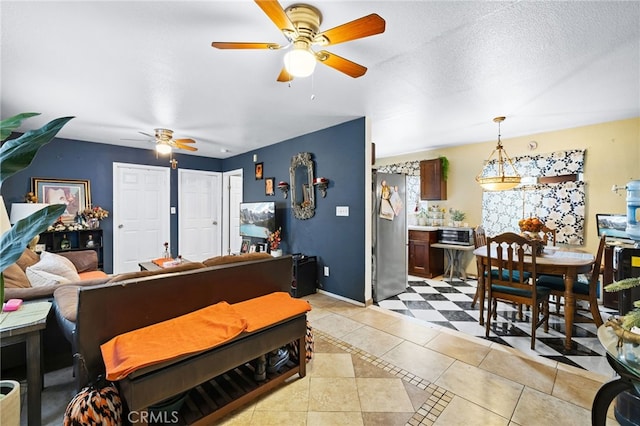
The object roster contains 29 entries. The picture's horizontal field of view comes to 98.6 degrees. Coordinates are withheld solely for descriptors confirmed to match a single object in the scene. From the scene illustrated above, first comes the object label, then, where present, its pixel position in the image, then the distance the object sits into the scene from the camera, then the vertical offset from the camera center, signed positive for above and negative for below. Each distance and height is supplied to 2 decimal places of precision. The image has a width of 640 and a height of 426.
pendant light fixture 3.24 +0.62
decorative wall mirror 4.10 +0.40
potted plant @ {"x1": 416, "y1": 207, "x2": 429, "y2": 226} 5.27 -0.11
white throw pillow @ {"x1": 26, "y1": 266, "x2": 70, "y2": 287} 2.27 -0.54
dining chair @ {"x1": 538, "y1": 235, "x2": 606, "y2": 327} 2.43 -0.73
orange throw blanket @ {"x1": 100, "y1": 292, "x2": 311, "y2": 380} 1.25 -0.65
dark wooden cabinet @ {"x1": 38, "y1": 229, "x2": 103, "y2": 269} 4.00 -0.40
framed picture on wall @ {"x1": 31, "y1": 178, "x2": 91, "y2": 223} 4.17 +0.33
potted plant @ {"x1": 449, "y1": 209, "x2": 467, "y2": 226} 4.83 -0.10
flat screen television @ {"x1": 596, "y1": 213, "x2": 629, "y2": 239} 3.32 -0.18
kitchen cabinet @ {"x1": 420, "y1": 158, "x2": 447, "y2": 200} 4.99 +0.56
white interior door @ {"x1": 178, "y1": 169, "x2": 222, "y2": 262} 5.62 -0.03
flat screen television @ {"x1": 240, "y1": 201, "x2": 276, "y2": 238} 4.47 -0.11
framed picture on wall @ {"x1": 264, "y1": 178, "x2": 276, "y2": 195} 4.85 +0.48
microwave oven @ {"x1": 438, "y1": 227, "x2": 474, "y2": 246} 4.58 -0.42
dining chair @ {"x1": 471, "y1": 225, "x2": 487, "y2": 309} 3.36 -0.37
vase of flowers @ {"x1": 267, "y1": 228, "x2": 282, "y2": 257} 4.30 -0.48
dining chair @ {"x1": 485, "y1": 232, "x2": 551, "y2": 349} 2.41 -0.67
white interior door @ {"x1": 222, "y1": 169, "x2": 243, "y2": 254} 6.18 -0.17
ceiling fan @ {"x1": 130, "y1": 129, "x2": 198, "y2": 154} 3.85 +1.02
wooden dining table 2.38 -0.52
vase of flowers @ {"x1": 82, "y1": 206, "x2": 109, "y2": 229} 4.41 -0.03
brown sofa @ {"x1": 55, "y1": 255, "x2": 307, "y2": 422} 1.33 -0.60
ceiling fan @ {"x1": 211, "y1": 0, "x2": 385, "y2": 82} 1.38 +0.94
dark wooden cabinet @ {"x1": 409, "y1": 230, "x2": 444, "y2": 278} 4.78 -0.79
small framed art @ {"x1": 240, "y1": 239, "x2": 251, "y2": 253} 4.86 -0.60
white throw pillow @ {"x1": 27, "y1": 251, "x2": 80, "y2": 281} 2.40 -0.48
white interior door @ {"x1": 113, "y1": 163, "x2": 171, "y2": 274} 4.87 -0.01
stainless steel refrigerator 3.65 -0.34
